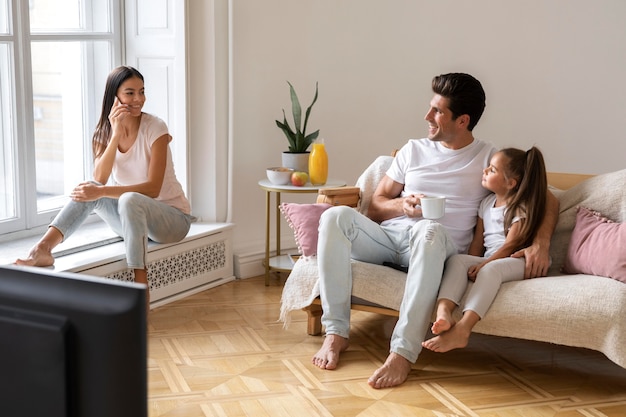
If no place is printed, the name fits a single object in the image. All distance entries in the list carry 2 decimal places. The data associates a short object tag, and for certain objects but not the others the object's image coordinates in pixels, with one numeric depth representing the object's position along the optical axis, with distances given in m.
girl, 3.04
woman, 3.54
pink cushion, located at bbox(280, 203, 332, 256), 3.48
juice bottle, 4.14
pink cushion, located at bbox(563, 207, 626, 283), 3.11
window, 3.75
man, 3.12
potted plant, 4.22
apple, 4.11
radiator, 3.69
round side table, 4.08
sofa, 2.94
